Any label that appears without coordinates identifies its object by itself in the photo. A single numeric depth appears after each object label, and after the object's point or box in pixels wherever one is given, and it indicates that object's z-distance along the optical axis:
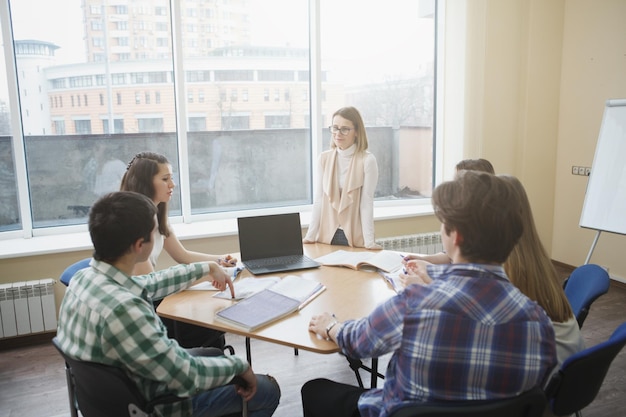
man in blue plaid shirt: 1.27
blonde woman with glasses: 3.20
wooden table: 1.82
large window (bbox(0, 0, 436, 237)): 3.87
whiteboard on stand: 3.95
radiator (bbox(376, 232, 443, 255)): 4.57
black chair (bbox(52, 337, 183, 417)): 1.42
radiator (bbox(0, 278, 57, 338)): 3.46
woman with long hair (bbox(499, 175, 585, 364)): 1.70
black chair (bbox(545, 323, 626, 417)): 1.60
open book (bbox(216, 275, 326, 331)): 1.93
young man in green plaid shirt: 1.43
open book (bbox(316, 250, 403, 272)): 2.55
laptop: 2.61
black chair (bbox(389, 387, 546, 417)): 1.22
